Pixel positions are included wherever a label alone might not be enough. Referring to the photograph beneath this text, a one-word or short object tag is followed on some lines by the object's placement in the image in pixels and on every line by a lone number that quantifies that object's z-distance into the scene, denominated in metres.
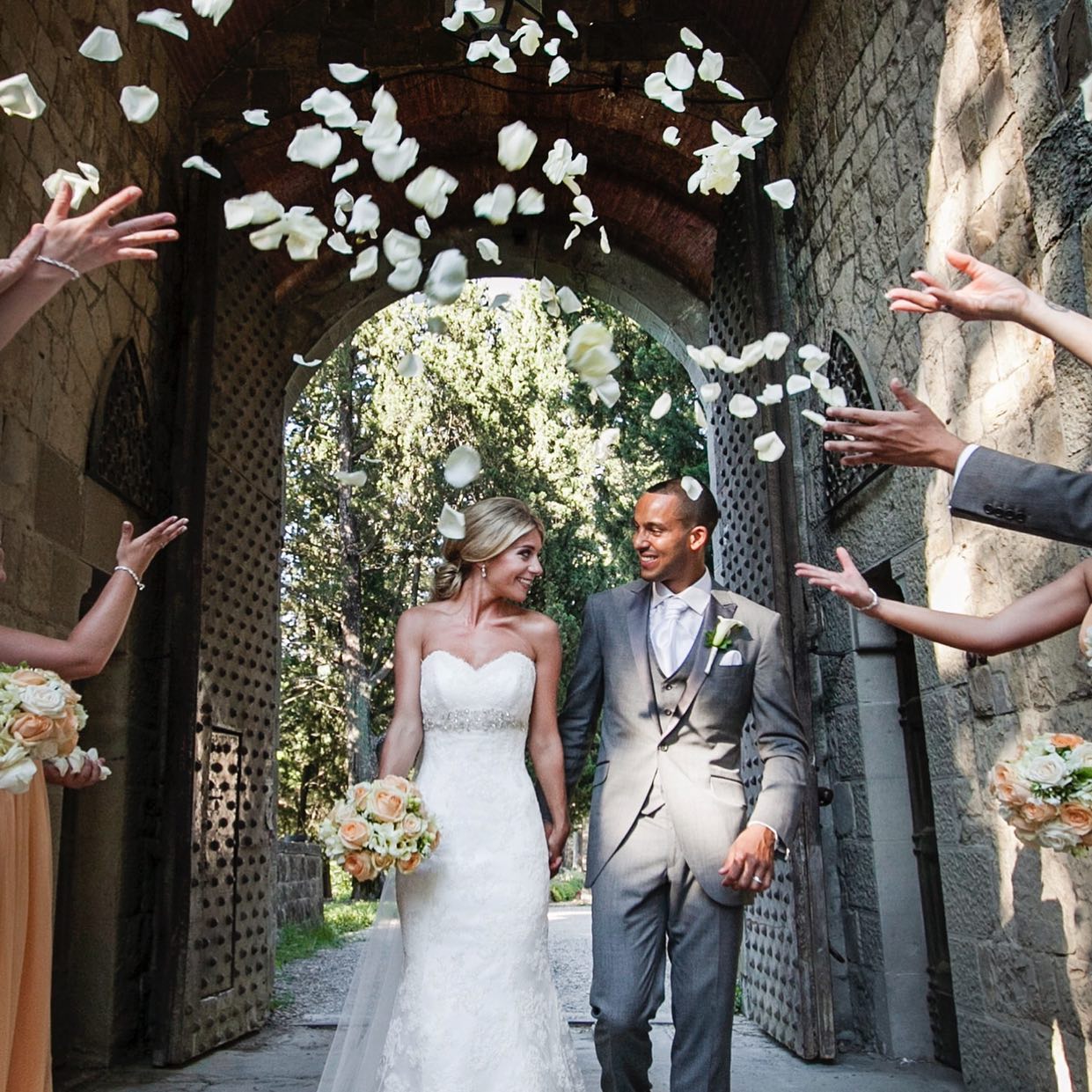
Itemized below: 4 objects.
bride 3.10
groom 3.22
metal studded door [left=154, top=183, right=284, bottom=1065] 5.75
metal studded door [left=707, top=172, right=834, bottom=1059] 5.47
